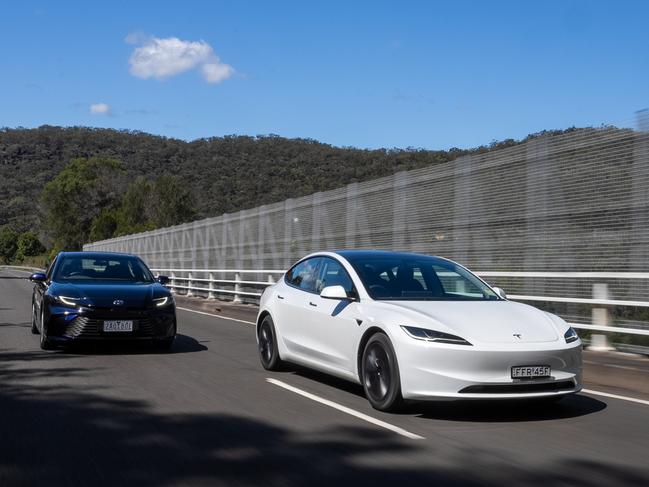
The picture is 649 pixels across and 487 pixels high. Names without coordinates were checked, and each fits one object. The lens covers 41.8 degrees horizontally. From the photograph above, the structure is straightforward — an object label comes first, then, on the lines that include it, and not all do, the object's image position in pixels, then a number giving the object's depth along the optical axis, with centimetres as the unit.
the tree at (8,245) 12962
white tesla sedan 689
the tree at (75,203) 9750
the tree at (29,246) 12475
